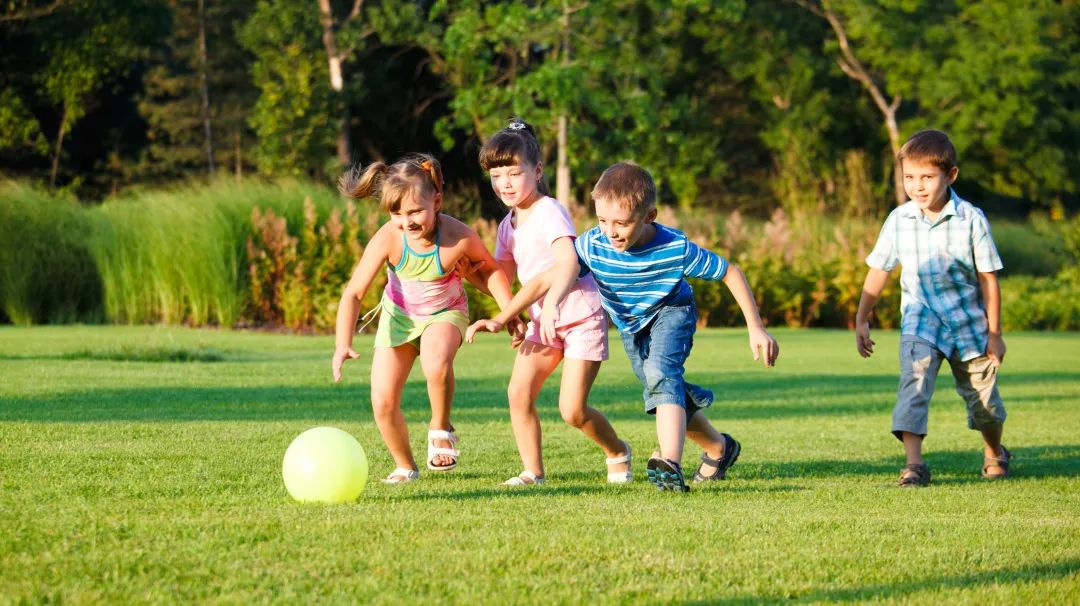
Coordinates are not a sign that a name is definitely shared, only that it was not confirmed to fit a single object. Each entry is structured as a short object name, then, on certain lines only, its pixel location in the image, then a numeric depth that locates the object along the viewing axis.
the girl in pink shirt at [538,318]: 6.26
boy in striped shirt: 5.99
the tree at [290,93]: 35.56
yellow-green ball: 5.36
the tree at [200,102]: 40.91
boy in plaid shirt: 6.80
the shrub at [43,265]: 20.33
